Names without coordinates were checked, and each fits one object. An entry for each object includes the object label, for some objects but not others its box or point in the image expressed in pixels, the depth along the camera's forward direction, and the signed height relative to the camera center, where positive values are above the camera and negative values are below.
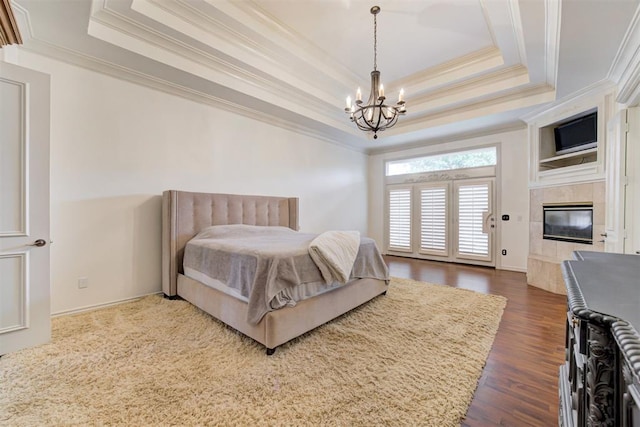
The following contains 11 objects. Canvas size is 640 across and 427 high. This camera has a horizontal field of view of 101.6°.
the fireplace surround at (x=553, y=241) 3.33 -0.32
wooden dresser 0.55 -0.33
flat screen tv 3.47 +1.13
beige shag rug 1.43 -1.09
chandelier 2.67 +1.13
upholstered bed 2.06 -0.77
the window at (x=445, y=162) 5.21 +1.12
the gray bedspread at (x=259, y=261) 2.02 -0.45
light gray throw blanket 2.32 -0.40
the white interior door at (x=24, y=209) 1.92 +0.01
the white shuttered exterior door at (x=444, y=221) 5.15 -0.17
